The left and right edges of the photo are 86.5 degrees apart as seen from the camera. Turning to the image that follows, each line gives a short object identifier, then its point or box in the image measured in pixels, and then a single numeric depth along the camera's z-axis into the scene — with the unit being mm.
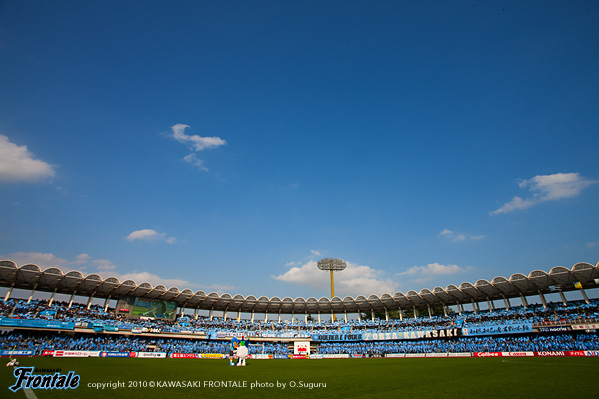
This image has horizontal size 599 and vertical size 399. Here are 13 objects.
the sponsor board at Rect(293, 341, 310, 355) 51681
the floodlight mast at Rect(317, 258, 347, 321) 76375
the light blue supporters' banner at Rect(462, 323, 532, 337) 43450
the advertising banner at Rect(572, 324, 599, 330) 37594
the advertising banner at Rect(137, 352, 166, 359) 42988
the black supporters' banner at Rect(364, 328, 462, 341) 49438
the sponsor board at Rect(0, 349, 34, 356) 34000
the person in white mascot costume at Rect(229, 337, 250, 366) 27797
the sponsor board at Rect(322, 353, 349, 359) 50812
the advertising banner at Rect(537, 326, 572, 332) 39344
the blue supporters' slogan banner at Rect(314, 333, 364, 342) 58816
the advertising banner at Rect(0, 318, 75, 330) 39672
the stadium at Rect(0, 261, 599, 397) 40031
